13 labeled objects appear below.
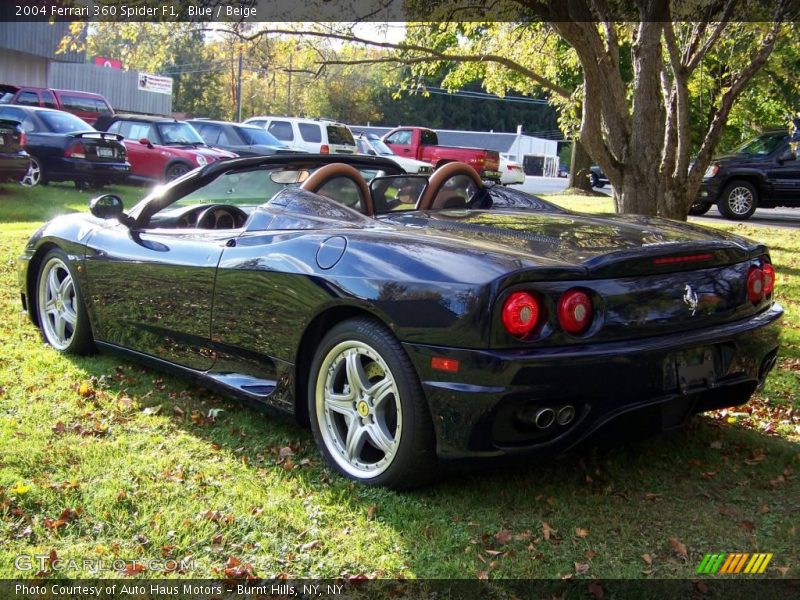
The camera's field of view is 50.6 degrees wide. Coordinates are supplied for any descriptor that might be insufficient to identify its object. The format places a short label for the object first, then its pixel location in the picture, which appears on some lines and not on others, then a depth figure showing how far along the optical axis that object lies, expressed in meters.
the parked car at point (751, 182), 16.48
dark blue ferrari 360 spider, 2.96
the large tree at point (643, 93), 7.64
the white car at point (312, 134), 20.59
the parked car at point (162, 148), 16.42
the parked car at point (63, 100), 20.09
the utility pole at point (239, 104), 48.41
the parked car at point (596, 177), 28.95
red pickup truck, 25.80
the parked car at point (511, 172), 27.89
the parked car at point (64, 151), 15.18
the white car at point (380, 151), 23.05
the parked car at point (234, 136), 17.69
